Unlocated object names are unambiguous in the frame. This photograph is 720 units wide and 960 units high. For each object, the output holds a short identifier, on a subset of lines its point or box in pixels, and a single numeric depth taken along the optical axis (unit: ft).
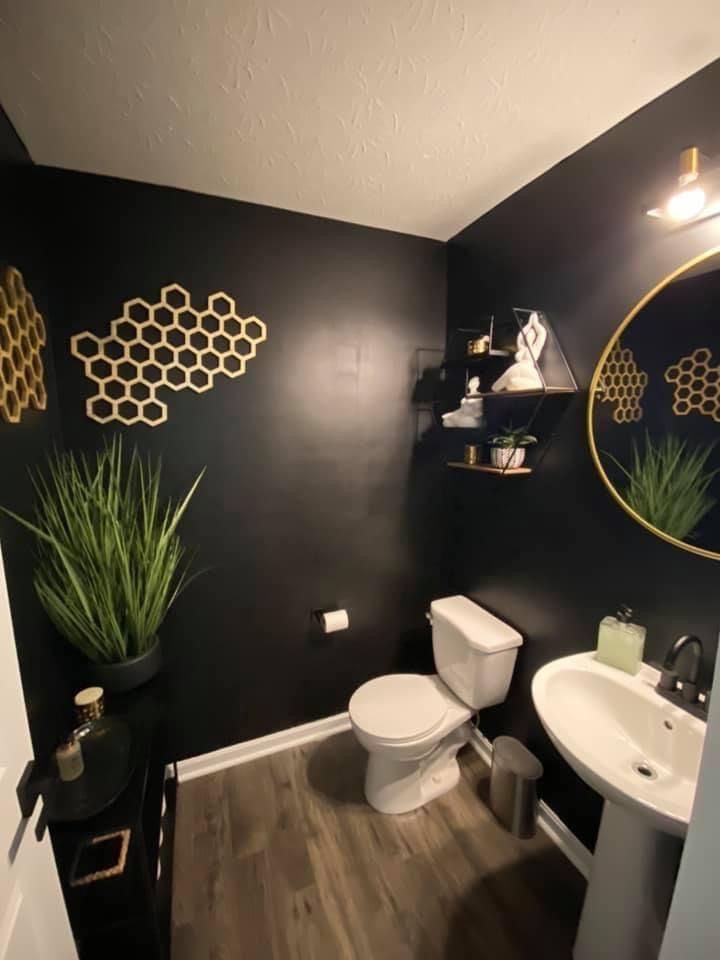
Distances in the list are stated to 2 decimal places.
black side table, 2.99
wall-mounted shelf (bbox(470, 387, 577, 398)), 4.40
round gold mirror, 3.33
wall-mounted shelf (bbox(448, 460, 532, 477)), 4.94
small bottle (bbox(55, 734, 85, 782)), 3.29
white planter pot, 4.96
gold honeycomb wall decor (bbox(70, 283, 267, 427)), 4.76
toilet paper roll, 6.04
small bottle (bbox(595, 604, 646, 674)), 3.77
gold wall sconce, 3.09
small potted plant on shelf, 4.94
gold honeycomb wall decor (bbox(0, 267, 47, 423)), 3.41
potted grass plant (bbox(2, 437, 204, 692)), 3.93
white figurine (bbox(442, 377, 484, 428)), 5.58
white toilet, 4.91
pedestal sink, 3.11
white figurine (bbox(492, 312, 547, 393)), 4.61
